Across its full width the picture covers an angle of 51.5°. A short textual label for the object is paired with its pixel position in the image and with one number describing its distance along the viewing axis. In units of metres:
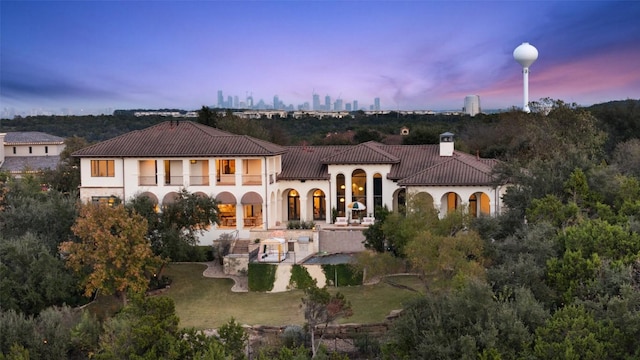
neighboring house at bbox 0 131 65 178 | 77.01
